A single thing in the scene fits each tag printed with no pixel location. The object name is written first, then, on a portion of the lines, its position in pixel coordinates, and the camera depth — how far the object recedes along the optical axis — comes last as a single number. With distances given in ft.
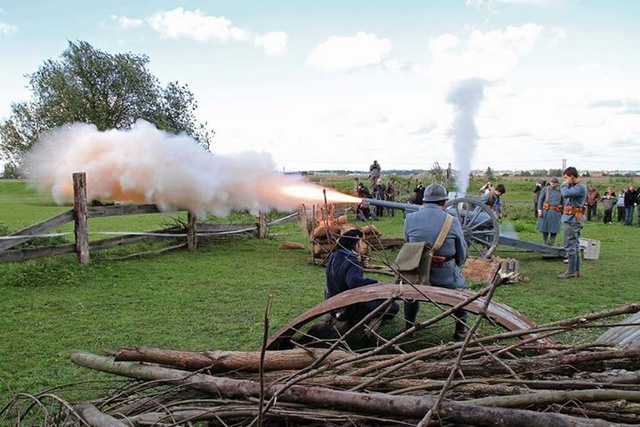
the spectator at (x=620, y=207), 69.15
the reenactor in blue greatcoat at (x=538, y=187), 61.01
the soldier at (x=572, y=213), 30.00
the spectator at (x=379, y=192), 69.72
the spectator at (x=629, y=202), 65.87
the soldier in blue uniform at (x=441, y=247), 17.61
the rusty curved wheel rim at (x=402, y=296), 13.41
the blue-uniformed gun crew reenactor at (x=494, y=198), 39.70
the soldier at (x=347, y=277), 17.15
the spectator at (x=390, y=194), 73.72
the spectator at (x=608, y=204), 68.08
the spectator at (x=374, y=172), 70.03
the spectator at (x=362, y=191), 67.22
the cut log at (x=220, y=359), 9.97
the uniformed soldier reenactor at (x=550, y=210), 40.29
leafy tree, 86.33
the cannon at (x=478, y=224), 32.30
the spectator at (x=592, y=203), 70.44
